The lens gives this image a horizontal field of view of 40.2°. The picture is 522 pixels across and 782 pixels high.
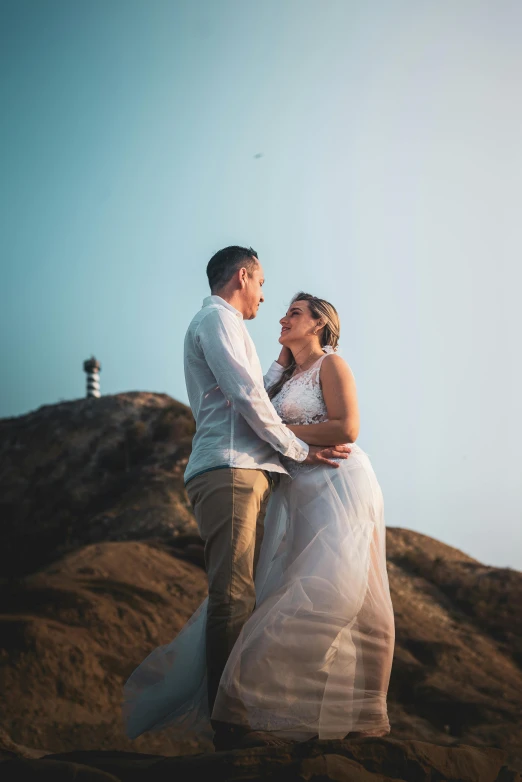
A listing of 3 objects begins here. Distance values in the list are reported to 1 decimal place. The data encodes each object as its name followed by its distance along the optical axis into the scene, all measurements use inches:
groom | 137.3
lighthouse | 1964.8
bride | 132.8
